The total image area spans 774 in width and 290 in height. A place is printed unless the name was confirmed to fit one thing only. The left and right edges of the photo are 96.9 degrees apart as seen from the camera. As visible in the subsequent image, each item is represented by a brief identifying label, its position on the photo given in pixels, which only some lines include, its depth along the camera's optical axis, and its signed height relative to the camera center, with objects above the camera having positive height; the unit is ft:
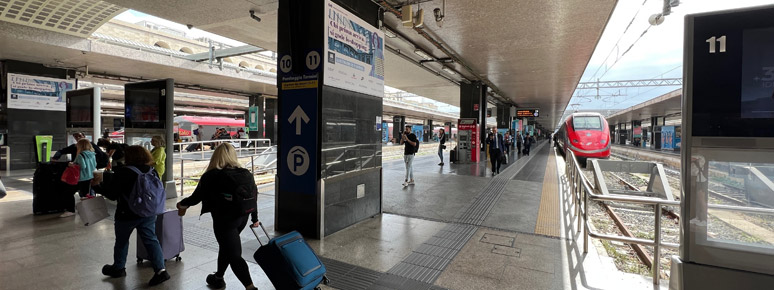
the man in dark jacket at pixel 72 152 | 19.25 -0.97
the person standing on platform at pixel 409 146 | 29.17 -0.56
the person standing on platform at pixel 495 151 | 38.86 -1.16
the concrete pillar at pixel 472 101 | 54.39 +6.29
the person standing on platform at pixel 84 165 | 17.90 -1.58
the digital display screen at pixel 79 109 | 23.54 +1.80
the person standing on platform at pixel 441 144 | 48.04 -0.59
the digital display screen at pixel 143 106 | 22.40 +2.02
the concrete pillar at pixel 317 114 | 15.26 +1.13
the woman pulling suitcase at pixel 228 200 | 9.54 -1.79
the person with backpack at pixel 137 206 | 10.43 -2.17
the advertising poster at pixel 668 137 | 91.19 +1.77
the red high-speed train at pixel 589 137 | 52.21 +0.79
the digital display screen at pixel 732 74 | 6.02 +1.27
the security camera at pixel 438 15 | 21.61 +7.98
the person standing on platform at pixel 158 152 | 19.06 -0.92
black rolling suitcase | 18.88 -3.11
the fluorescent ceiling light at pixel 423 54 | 33.47 +8.74
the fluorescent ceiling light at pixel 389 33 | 28.21 +8.81
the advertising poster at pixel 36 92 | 37.19 +4.71
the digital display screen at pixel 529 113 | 80.12 +6.64
